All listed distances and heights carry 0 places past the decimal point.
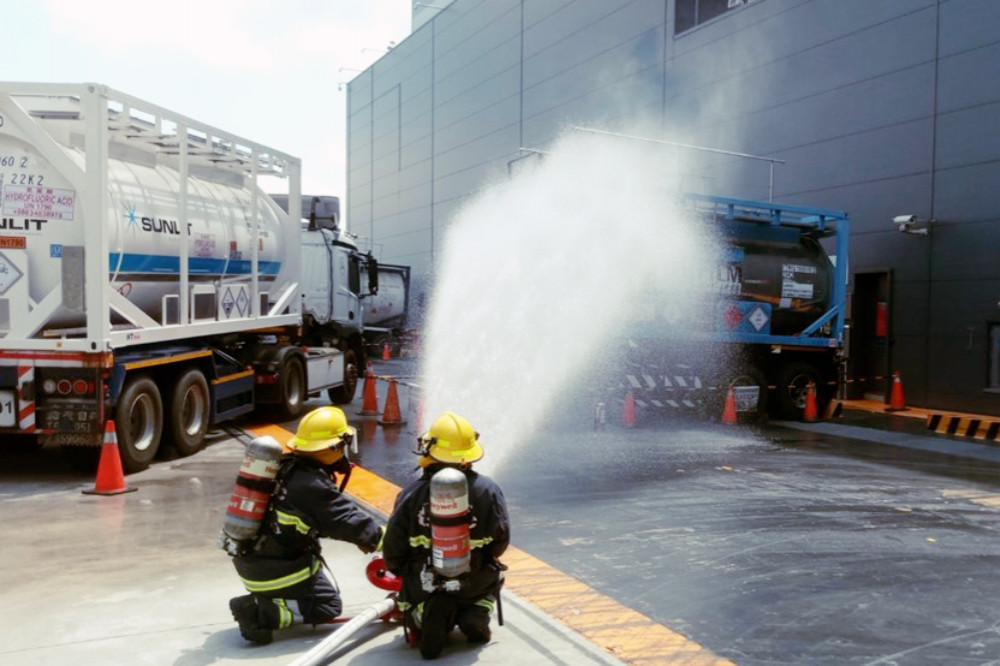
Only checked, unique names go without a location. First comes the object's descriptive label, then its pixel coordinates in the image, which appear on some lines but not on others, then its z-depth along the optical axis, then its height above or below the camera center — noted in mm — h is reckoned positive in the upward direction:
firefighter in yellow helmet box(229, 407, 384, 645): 4418 -1216
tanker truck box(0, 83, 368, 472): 8445 +250
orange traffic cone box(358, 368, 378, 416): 14211 -1589
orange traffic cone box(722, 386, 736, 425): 13555 -1548
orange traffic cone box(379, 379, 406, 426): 12789 -1578
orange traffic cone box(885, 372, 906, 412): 16094 -1594
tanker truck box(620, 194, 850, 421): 13203 -280
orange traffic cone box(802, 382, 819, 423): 14414 -1652
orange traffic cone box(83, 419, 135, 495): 8039 -1567
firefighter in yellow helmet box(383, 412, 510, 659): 4230 -1214
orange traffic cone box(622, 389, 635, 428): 12898 -1535
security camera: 15688 +1525
